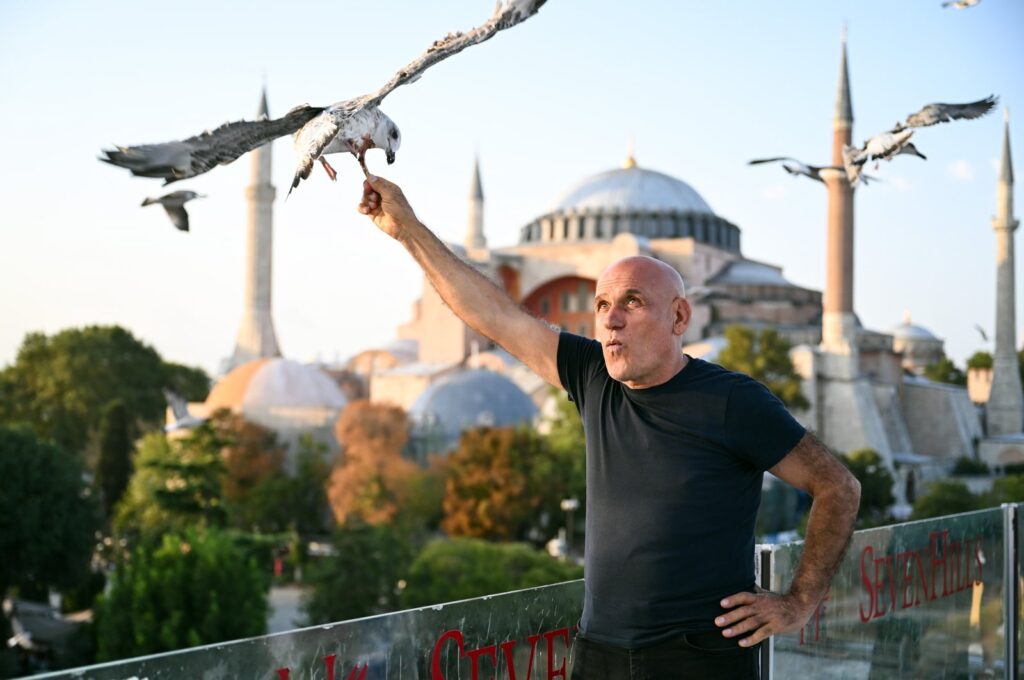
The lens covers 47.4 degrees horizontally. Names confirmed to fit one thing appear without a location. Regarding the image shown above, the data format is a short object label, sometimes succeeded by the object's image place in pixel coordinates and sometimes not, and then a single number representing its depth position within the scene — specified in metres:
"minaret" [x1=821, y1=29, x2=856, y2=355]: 30.08
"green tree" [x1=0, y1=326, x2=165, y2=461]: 32.72
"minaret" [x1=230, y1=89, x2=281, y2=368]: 33.41
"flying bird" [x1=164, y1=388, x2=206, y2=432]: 22.38
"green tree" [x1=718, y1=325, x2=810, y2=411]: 29.53
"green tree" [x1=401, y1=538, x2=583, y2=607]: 17.08
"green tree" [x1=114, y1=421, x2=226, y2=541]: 21.78
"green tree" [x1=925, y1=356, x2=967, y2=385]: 48.84
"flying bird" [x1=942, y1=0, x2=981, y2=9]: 5.60
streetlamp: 21.50
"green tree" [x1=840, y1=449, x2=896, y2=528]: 25.53
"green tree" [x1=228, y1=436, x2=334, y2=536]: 25.58
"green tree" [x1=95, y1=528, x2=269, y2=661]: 15.05
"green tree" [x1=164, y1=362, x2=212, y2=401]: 36.81
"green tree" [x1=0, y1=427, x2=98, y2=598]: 18.67
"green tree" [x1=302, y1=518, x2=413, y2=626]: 17.23
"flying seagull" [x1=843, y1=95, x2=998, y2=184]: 4.90
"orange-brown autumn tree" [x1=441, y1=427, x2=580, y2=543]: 21.62
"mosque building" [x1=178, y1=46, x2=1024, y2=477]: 30.75
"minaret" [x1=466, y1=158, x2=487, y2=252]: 44.19
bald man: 2.13
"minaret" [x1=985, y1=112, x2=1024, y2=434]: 36.59
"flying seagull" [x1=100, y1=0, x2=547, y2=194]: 2.32
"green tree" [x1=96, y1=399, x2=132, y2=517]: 26.86
